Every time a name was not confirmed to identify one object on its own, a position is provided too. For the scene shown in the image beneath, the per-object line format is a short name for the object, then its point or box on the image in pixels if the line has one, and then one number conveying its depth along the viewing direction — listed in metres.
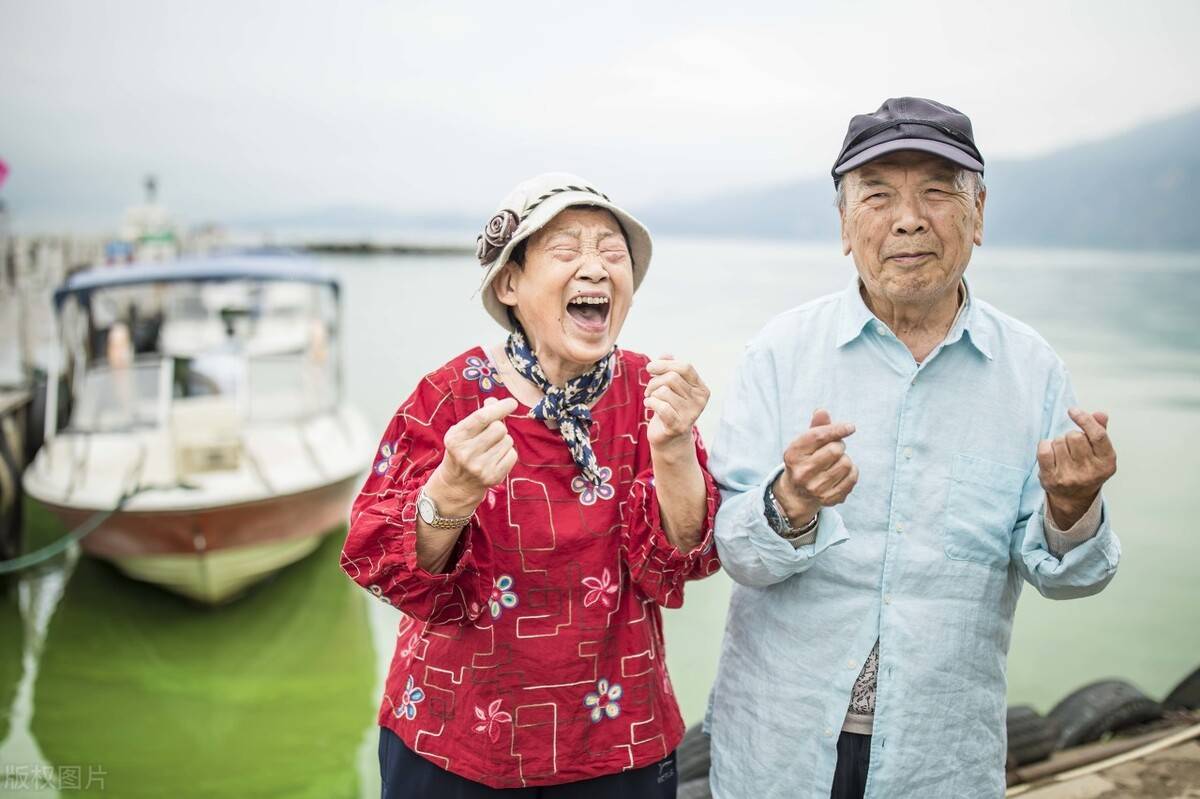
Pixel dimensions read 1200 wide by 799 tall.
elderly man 1.64
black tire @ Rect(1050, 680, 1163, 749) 3.89
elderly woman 1.70
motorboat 6.32
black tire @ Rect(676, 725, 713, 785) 3.26
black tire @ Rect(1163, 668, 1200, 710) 4.23
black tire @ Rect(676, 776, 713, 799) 2.93
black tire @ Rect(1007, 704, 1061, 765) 3.22
